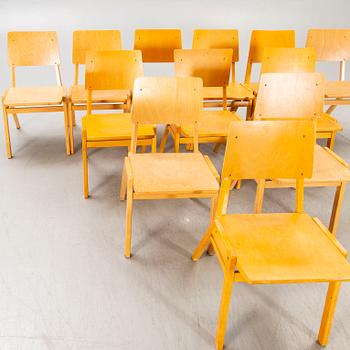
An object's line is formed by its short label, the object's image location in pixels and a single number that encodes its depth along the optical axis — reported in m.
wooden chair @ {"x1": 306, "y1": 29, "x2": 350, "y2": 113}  4.02
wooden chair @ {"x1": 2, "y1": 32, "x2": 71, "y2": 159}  3.33
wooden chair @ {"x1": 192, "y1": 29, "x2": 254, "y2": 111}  3.95
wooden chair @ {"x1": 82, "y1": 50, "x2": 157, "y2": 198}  2.76
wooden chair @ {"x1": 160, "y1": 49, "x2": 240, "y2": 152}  3.18
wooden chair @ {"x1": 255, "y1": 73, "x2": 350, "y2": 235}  2.74
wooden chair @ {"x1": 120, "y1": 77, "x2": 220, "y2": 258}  2.20
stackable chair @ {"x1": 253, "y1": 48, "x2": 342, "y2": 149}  3.42
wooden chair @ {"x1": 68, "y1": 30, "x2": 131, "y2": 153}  3.41
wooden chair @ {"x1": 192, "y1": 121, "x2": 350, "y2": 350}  1.63
